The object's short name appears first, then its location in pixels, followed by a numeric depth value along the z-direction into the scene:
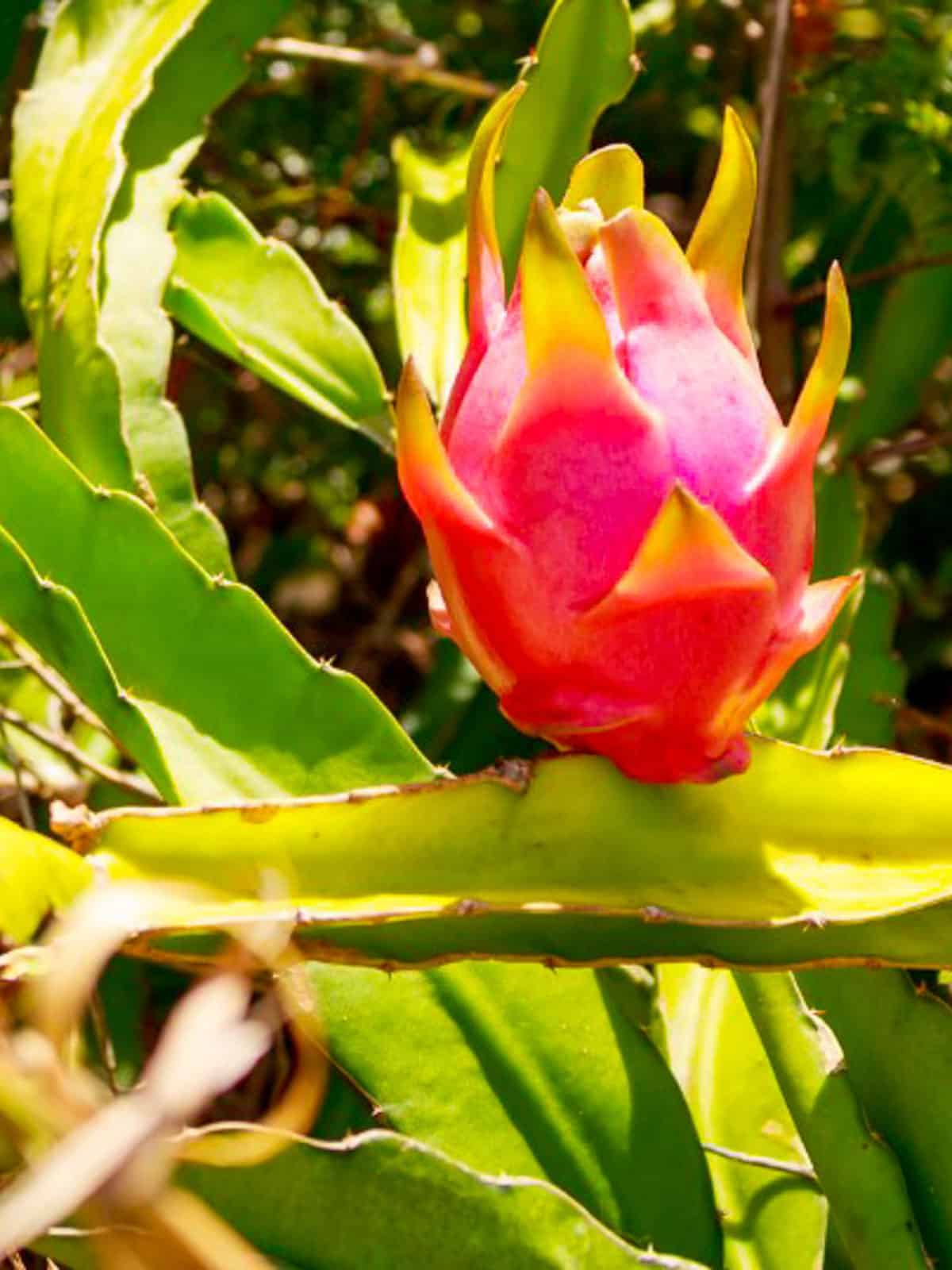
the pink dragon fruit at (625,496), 0.64
